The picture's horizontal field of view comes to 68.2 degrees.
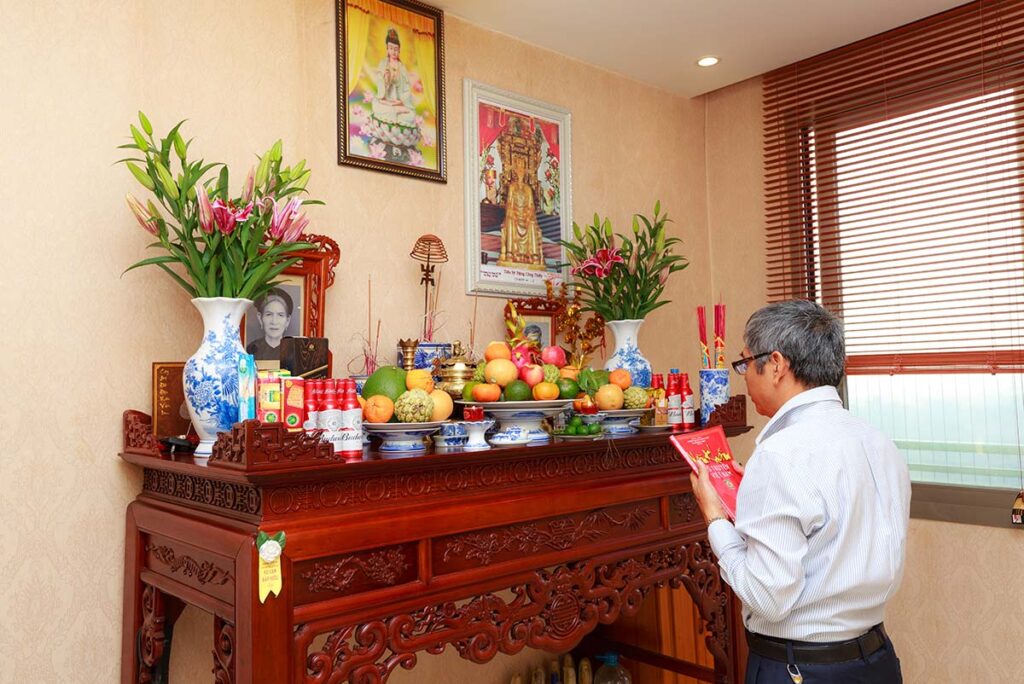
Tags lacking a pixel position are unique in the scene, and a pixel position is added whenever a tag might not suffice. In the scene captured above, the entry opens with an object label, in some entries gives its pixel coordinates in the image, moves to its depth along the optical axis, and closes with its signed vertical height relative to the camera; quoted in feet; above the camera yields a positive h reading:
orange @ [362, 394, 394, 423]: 6.36 -0.40
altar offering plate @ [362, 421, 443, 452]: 6.29 -0.60
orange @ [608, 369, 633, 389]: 8.35 -0.22
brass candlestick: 8.00 +0.09
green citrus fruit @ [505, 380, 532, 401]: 7.12 -0.29
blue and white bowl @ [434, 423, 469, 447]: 6.61 -0.65
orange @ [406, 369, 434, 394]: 6.84 -0.17
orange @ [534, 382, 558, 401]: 7.26 -0.30
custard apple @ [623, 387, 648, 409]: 8.17 -0.42
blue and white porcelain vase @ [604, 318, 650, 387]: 9.55 +0.05
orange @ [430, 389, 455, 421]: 6.68 -0.39
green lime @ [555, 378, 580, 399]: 7.52 -0.29
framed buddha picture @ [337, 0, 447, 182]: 8.46 +3.21
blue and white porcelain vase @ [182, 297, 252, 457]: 6.10 -0.11
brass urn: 7.36 -0.12
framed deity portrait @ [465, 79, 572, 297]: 9.65 +2.26
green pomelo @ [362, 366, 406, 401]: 6.64 -0.19
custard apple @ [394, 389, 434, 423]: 6.39 -0.38
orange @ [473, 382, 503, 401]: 7.02 -0.29
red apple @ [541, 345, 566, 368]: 8.06 +0.04
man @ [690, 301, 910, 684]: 4.82 -1.09
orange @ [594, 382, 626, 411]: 7.97 -0.42
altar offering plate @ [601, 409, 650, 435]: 7.95 -0.66
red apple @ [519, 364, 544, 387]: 7.37 -0.13
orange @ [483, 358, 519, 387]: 7.23 -0.10
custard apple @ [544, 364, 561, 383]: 7.57 -0.13
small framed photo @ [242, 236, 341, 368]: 7.41 +0.59
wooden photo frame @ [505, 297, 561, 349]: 9.92 +0.59
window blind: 9.75 +2.34
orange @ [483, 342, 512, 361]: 7.54 +0.09
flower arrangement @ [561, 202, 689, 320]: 9.74 +1.11
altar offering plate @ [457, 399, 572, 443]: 7.03 -0.50
